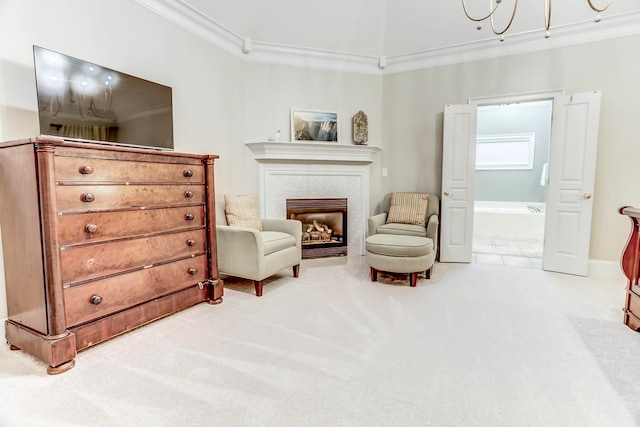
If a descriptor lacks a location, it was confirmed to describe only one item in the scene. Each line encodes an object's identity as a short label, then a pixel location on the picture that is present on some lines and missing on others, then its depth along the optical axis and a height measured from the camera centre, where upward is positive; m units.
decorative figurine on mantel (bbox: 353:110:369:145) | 4.58 +0.69
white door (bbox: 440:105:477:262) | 4.16 -0.05
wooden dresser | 1.80 -0.40
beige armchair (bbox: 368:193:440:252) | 3.66 -0.59
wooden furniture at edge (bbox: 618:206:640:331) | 2.28 -0.65
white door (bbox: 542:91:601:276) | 3.59 -0.03
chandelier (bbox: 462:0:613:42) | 1.91 +1.00
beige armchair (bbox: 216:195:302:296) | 2.98 -0.64
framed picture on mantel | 4.36 +0.69
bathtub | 5.64 -0.82
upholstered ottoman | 3.22 -0.77
